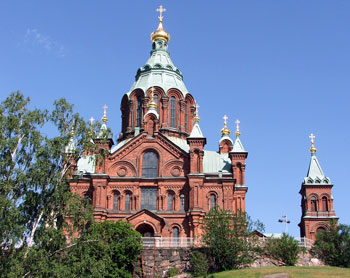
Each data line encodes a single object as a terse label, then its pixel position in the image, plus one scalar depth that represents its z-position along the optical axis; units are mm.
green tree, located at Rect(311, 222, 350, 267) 40500
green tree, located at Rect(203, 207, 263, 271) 39875
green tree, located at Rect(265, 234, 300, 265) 40312
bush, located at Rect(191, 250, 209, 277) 38334
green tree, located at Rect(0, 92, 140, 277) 31625
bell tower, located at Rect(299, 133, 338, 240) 53375
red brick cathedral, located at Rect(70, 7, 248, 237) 48625
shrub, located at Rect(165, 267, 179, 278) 41031
